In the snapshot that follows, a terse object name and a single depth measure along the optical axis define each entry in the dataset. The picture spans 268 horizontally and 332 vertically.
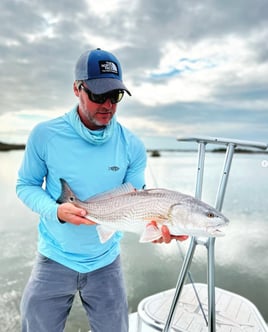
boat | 1.83
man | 1.51
